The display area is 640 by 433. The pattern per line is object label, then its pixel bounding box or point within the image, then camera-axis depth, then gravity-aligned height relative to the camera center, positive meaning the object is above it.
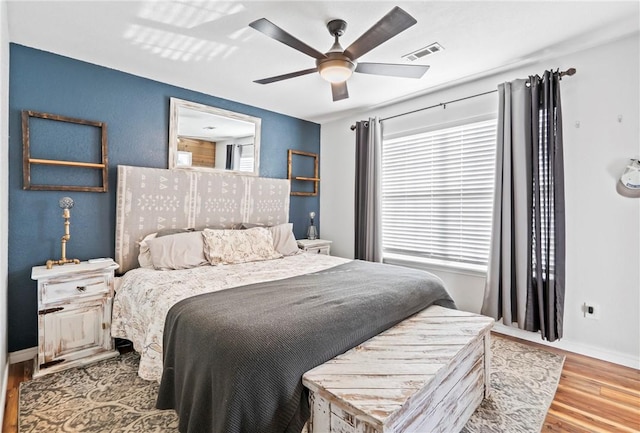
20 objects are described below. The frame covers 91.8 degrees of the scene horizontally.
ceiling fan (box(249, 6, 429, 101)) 1.73 +1.02
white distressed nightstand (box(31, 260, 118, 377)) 2.30 -0.85
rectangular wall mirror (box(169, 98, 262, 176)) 3.33 +0.80
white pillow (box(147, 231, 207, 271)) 2.69 -0.40
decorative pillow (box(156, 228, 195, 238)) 2.99 -0.25
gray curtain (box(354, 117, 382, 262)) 4.02 +0.25
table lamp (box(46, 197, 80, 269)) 2.56 -0.20
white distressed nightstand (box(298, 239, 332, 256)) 4.14 -0.50
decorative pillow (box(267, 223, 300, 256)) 3.52 -0.37
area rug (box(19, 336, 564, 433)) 1.77 -1.25
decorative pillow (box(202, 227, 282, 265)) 2.93 -0.38
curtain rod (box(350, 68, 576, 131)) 2.52 +1.19
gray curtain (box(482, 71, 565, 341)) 2.62 +0.00
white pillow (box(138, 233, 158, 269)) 2.82 -0.46
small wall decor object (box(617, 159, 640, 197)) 2.32 +0.26
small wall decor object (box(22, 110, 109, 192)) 2.52 +0.48
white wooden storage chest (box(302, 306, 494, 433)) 1.21 -0.74
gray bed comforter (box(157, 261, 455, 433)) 1.25 -0.64
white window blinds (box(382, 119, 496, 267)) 3.23 +0.20
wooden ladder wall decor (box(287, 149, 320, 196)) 4.47 +0.51
